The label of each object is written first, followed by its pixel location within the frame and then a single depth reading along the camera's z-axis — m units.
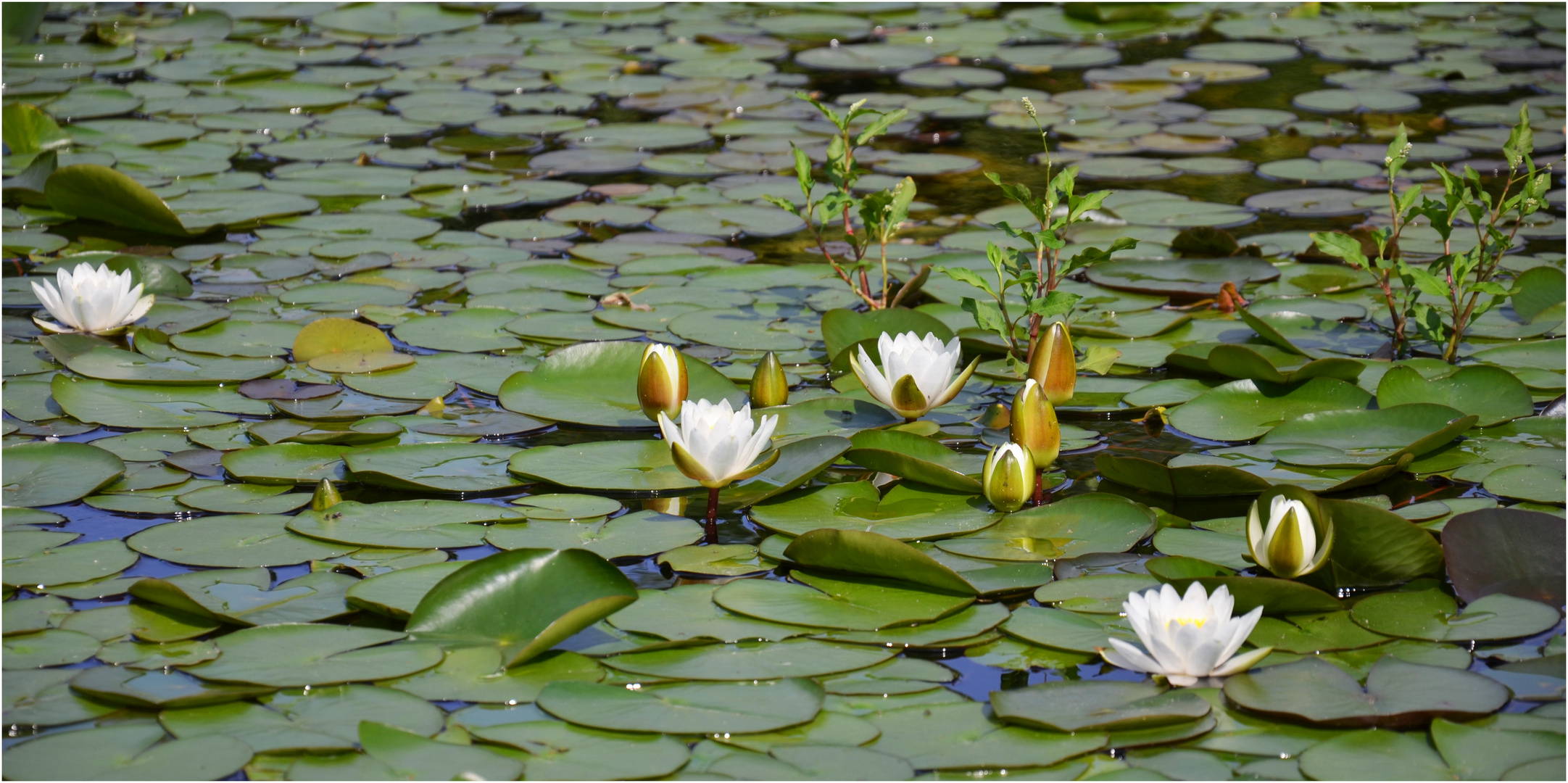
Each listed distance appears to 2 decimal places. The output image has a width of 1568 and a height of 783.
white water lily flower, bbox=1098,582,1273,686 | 3.88
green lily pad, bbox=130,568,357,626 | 4.25
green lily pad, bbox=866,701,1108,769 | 3.64
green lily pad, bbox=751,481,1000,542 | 5.00
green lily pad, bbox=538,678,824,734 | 3.75
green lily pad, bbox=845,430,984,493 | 5.22
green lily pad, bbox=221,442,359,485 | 5.41
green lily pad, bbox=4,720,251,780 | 3.52
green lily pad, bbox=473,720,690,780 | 3.56
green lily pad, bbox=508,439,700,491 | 5.38
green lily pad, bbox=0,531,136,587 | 4.57
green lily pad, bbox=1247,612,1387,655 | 4.20
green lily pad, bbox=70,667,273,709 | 3.80
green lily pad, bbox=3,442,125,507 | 5.21
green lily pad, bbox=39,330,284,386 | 6.43
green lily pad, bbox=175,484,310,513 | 5.17
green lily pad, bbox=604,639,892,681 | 4.05
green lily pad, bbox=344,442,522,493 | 5.31
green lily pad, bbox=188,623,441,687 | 3.96
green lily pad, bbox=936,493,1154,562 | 4.85
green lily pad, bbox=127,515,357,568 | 4.74
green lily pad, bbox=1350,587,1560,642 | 4.21
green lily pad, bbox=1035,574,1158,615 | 4.47
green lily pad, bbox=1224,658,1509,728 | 3.74
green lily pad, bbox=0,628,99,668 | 4.07
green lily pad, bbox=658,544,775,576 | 4.71
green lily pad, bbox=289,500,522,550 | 4.88
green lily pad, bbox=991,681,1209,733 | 3.72
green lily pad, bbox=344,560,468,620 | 4.32
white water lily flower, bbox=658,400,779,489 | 4.74
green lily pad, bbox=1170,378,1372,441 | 5.95
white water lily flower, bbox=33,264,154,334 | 6.80
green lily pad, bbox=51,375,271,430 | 5.99
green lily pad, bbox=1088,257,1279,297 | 7.78
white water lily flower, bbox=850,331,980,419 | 5.59
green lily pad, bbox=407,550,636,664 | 4.20
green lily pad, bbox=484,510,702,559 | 4.84
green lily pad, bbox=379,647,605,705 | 3.94
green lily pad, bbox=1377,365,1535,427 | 5.88
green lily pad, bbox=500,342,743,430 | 6.11
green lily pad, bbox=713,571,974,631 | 4.37
